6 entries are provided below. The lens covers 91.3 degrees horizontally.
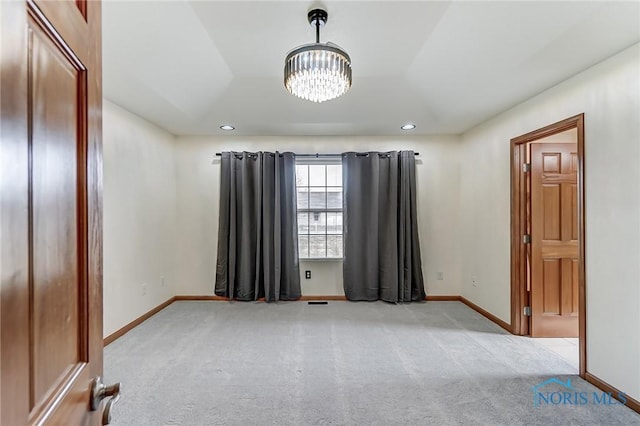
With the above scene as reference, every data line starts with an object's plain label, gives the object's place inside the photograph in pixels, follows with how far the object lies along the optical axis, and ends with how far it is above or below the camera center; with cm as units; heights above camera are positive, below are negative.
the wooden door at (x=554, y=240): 311 -28
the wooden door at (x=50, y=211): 45 +1
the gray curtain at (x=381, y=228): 418 -20
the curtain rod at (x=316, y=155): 432 +81
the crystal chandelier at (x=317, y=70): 185 +87
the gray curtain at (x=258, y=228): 418 -19
